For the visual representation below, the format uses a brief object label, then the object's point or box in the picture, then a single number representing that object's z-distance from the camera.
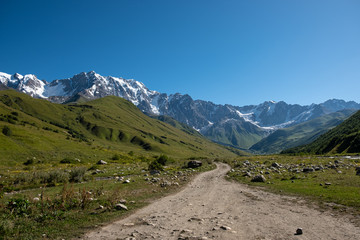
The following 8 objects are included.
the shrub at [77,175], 31.80
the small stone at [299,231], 10.94
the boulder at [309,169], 33.44
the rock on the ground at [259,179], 29.20
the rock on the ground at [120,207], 16.58
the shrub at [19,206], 14.02
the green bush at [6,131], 84.11
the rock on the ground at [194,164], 56.33
